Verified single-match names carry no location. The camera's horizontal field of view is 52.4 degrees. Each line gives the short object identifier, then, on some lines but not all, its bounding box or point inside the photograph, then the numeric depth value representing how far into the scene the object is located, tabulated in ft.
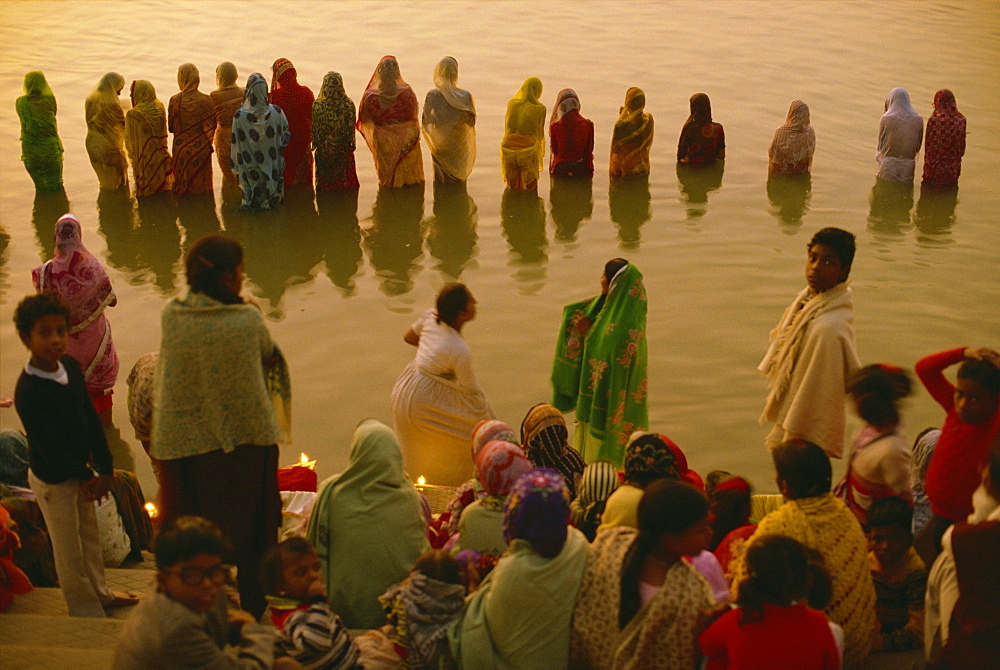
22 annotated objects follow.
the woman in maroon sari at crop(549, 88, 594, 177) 33.91
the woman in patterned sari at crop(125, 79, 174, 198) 31.55
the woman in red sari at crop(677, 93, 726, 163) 35.81
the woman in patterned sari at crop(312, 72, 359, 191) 32.12
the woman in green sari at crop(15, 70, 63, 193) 31.68
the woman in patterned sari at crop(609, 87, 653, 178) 33.96
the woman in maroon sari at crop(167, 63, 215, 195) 31.76
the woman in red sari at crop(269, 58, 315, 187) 32.24
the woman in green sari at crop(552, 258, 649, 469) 16.49
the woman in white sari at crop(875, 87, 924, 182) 33.37
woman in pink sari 19.58
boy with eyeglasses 8.75
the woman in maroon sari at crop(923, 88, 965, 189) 32.60
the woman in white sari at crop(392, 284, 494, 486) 16.62
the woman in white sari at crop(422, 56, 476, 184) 32.91
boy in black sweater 11.74
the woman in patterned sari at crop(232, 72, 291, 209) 30.35
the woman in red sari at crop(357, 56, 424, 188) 32.42
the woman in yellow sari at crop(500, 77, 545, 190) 33.01
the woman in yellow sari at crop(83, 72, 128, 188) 32.12
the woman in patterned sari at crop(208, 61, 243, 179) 32.24
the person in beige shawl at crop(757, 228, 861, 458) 15.10
